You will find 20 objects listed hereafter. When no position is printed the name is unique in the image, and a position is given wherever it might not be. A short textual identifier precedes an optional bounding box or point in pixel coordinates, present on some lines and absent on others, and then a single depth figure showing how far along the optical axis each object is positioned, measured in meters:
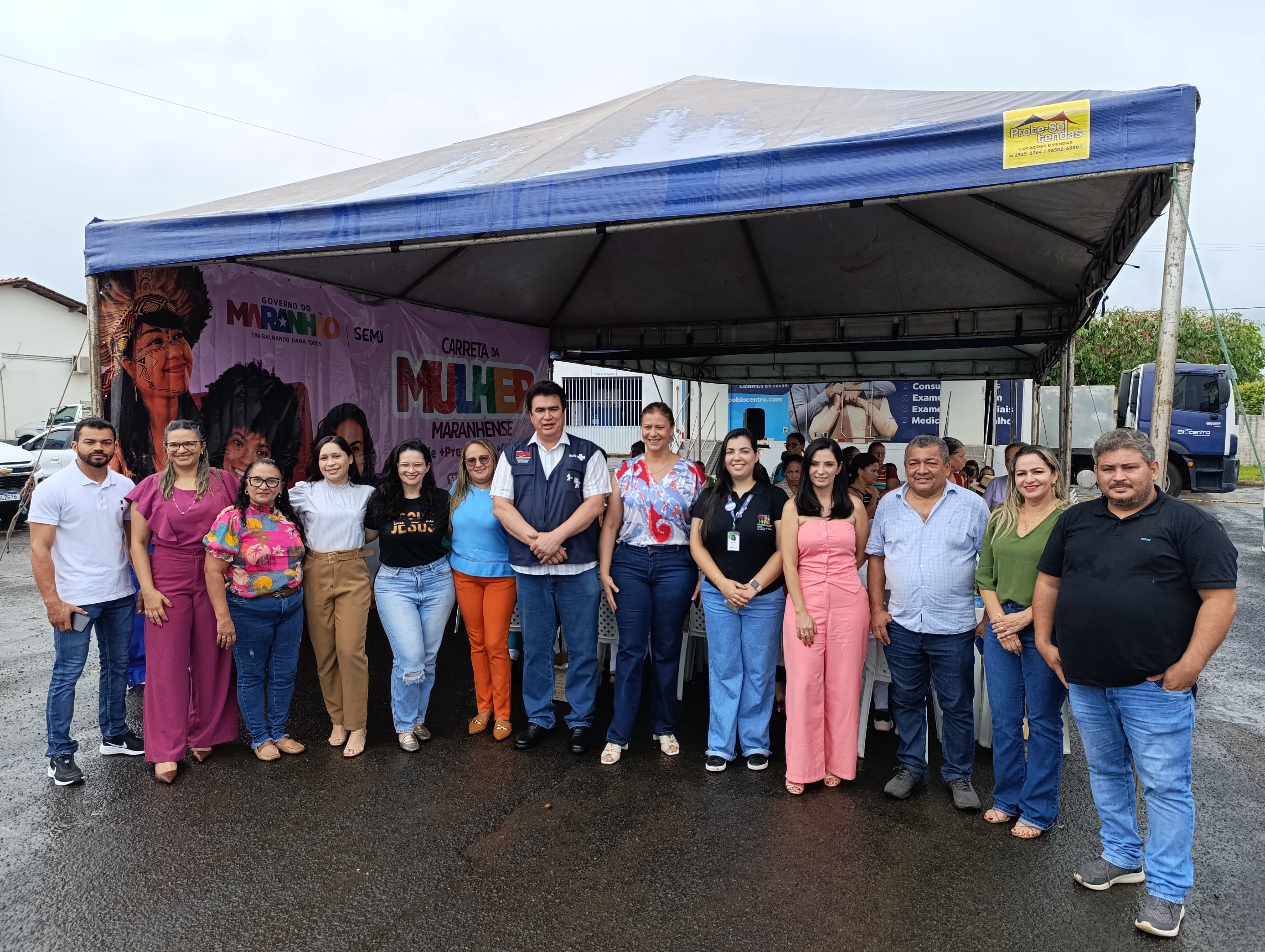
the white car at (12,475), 10.74
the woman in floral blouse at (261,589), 3.61
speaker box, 16.86
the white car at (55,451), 12.17
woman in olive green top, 2.98
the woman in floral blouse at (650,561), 3.74
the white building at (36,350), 21.86
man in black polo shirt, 2.40
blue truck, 14.80
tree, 24.31
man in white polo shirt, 3.54
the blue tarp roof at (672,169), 3.01
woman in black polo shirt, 3.58
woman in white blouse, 3.82
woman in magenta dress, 3.61
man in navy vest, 3.79
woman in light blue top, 3.94
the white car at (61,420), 16.95
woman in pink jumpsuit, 3.47
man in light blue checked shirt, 3.26
